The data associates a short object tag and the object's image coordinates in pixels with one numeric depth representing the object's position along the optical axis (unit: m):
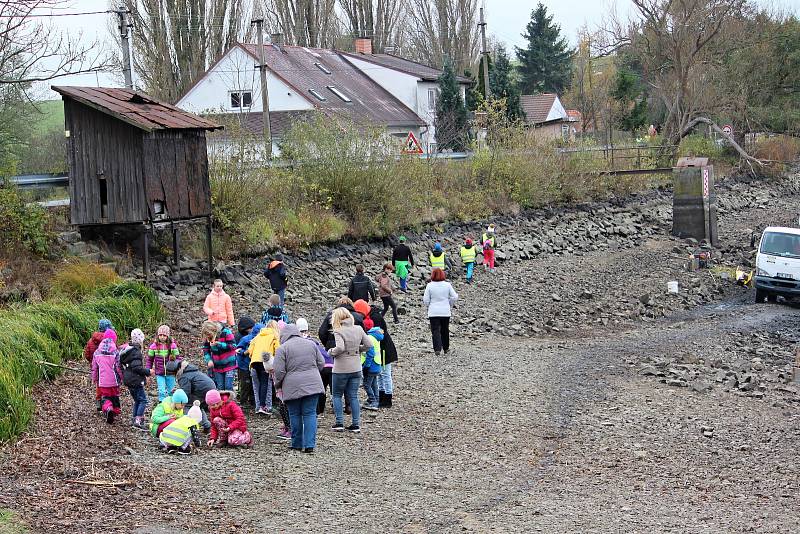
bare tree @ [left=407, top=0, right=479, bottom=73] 78.12
